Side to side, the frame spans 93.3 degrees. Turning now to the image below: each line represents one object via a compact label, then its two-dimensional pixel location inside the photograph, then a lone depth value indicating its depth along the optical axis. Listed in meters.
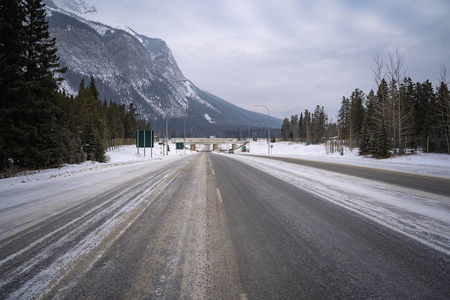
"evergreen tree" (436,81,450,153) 28.61
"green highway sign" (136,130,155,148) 37.59
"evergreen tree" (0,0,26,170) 13.31
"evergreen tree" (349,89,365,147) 56.06
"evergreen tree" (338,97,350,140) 69.33
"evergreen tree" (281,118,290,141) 137.52
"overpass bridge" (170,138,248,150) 117.94
